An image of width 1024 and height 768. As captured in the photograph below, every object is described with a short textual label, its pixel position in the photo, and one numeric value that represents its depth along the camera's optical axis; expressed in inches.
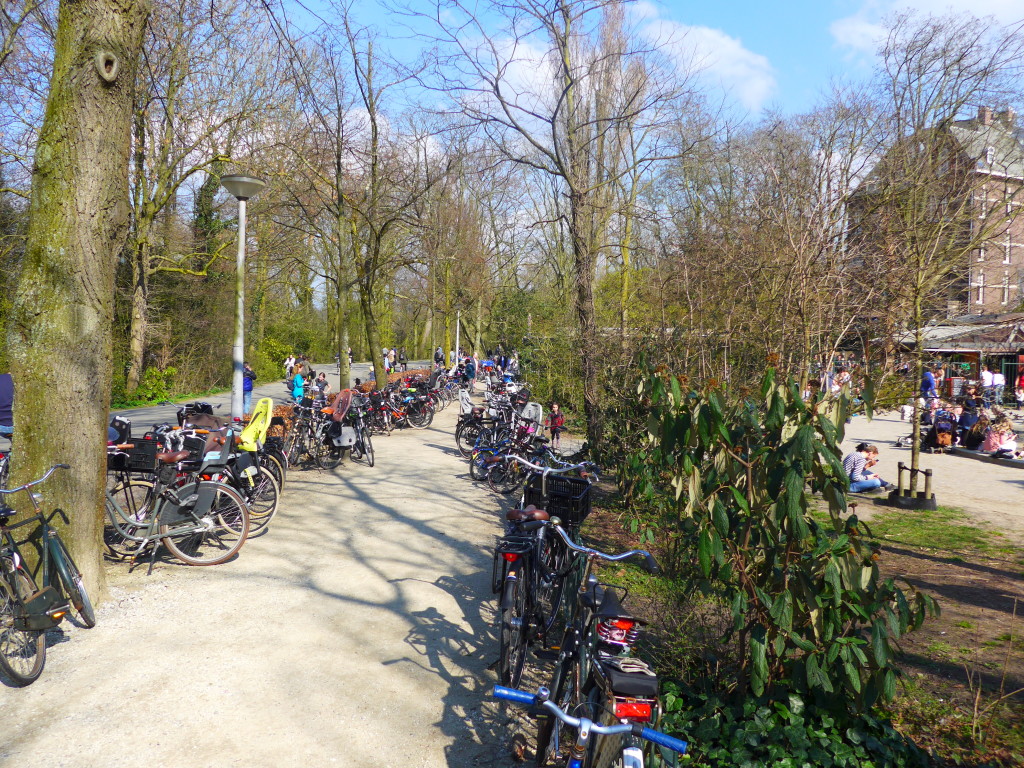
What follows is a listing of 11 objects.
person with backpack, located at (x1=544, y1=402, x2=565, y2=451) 480.7
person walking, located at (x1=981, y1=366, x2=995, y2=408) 693.9
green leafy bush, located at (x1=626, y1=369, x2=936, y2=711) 110.5
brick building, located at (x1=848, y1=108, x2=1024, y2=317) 320.2
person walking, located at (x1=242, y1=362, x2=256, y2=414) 644.9
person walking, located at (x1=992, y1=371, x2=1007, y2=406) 742.9
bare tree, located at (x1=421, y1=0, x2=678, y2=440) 354.9
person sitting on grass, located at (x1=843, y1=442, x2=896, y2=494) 404.8
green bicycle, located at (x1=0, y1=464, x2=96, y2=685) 145.8
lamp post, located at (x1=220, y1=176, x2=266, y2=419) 368.2
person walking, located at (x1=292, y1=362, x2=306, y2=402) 741.3
